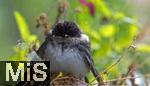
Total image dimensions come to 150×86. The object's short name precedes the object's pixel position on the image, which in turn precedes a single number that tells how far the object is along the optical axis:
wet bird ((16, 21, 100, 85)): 4.37
